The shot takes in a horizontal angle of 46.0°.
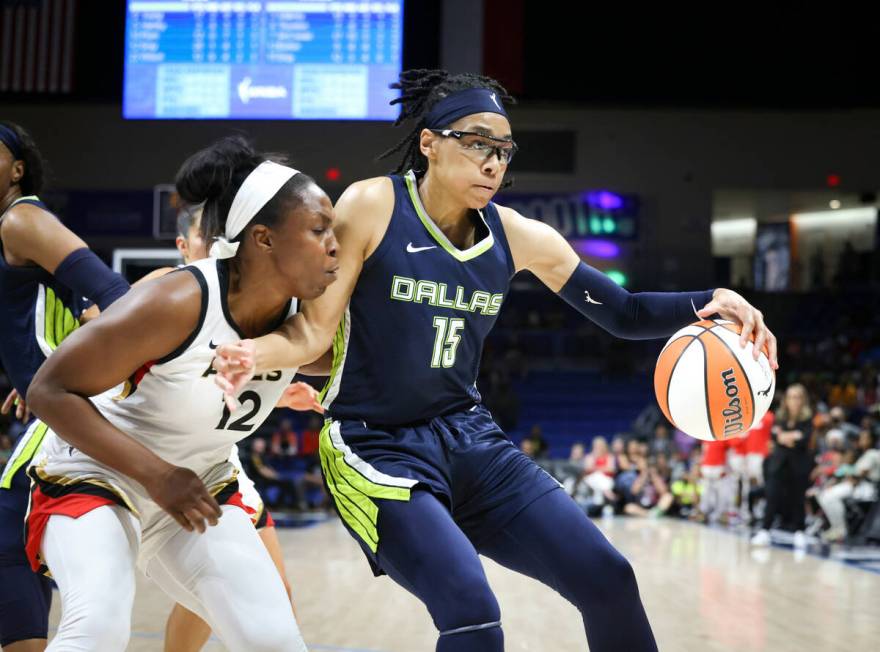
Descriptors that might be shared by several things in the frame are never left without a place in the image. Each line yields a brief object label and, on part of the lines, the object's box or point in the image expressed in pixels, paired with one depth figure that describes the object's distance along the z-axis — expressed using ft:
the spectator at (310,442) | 43.88
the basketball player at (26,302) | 9.00
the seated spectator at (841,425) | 37.04
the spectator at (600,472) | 43.62
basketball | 9.62
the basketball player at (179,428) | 6.99
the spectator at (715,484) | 39.40
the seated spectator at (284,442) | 43.39
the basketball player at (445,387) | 7.90
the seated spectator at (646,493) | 43.52
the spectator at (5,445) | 38.72
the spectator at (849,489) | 30.81
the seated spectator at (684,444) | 46.65
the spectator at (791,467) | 31.60
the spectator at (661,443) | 45.52
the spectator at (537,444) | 44.39
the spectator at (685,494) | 42.91
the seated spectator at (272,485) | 40.78
